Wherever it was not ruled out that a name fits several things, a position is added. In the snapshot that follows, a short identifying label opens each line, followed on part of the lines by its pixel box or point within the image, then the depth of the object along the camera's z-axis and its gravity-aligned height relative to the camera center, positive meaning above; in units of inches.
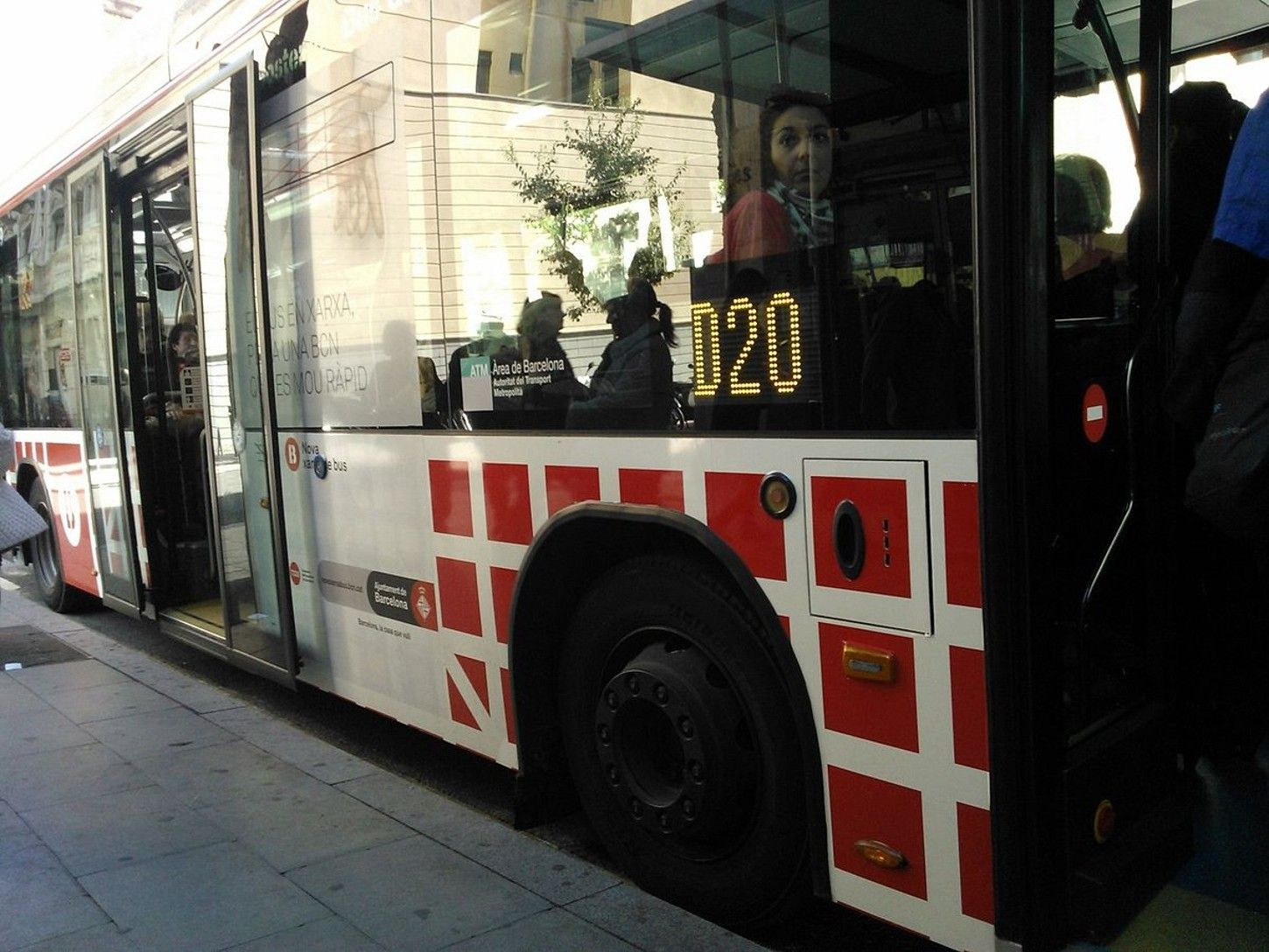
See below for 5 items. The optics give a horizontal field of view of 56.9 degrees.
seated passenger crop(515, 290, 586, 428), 133.0 +0.8
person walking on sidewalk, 222.8 -22.0
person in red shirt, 102.3 +15.4
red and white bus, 92.4 -5.3
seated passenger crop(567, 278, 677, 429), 119.3 -0.2
